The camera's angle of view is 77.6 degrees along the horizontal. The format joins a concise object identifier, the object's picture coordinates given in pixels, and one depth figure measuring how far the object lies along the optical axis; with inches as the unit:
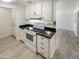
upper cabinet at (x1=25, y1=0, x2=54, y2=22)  73.4
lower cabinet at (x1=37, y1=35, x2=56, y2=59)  63.6
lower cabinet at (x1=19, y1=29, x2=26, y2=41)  114.1
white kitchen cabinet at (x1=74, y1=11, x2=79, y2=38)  149.7
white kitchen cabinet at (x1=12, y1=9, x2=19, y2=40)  131.3
